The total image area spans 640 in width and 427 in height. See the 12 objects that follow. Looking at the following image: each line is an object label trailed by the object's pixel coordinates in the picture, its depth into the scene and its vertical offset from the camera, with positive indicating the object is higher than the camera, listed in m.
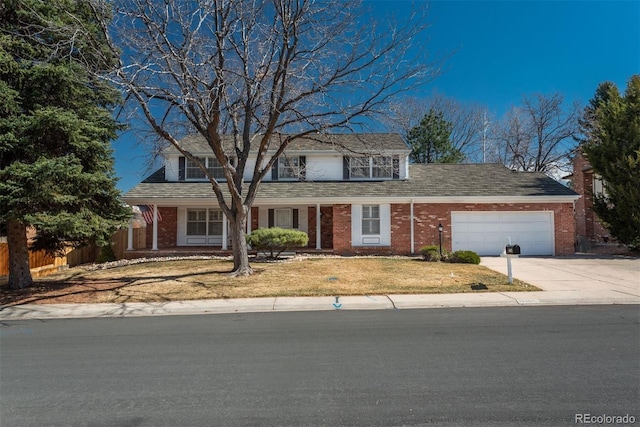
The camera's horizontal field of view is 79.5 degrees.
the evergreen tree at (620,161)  18.30 +3.15
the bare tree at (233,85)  10.70 +4.18
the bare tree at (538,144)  32.22 +6.93
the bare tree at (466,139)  33.16 +7.85
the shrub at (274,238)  15.88 -0.51
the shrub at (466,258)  14.78 -1.26
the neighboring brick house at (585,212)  24.97 +0.92
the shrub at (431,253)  15.69 -1.15
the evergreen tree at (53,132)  9.42 +2.51
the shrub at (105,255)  18.11 -1.35
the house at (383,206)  18.41 +1.00
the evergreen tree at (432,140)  30.94 +6.93
